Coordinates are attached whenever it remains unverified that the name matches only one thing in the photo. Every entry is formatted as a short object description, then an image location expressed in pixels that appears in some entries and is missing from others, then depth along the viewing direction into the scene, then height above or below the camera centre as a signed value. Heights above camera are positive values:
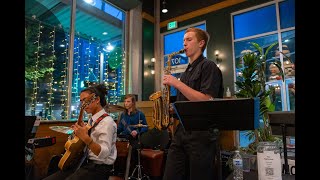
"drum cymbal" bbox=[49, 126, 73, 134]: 2.90 -0.40
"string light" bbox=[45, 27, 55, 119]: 4.70 +0.44
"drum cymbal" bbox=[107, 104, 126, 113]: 4.32 -0.17
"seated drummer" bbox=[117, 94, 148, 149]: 4.25 -0.40
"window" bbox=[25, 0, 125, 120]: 4.59 +1.07
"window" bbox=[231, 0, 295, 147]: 5.62 +1.66
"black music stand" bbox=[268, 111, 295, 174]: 1.91 -0.21
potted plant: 3.59 +0.13
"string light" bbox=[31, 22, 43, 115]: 4.48 +0.37
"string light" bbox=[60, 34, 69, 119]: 5.03 +0.31
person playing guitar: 2.01 -0.47
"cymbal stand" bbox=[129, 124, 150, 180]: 3.86 -1.24
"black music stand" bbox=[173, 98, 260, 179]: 1.35 -0.10
